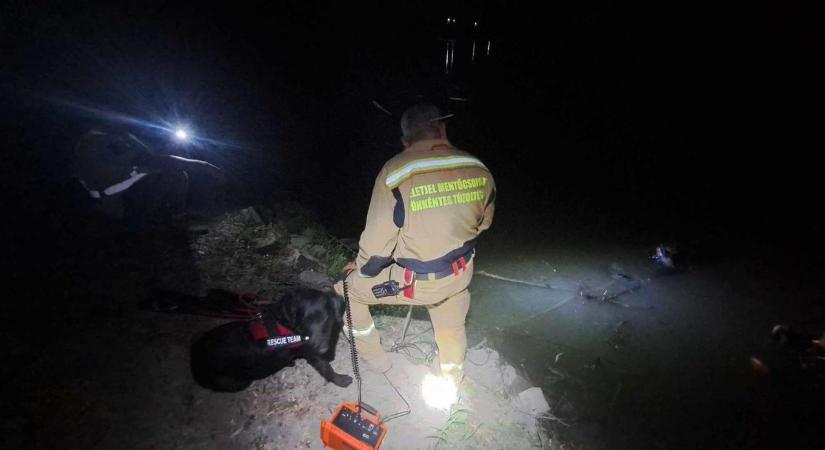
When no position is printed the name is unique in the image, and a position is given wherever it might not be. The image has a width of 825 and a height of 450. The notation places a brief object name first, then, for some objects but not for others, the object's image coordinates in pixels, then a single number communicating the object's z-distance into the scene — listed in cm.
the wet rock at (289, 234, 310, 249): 541
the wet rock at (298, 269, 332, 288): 459
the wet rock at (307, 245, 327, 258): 532
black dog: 289
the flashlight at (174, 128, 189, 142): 624
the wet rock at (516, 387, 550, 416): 346
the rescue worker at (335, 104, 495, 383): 247
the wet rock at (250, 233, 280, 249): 519
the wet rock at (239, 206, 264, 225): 562
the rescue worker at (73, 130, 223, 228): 469
